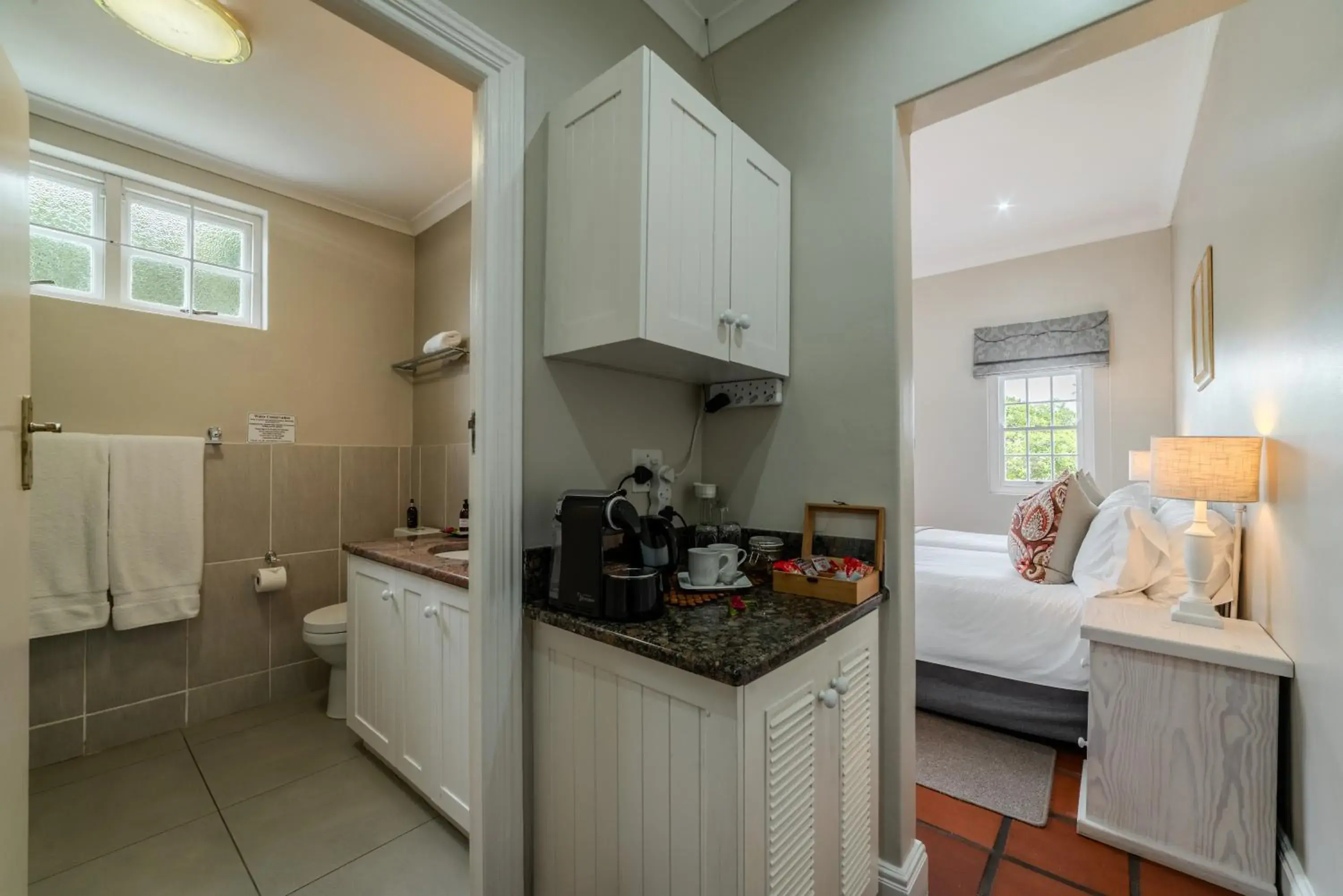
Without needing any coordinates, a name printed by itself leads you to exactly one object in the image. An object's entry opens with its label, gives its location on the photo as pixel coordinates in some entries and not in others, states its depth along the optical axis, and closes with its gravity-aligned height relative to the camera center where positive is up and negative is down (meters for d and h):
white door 0.91 -0.11
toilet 2.26 -0.81
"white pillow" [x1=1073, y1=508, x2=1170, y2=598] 2.02 -0.41
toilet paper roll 2.48 -0.61
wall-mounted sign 2.56 +0.11
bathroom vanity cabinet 1.60 -0.77
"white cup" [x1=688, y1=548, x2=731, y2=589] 1.32 -0.29
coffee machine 1.08 -0.24
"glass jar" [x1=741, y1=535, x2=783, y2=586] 1.55 -0.31
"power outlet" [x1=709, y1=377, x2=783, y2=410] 1.58 +0.18
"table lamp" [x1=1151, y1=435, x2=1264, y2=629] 1.64 -0.09
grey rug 1.84 -1.21
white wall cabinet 1.09 +0.50
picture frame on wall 2.49 +0.65
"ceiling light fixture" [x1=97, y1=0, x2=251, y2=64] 1.53 +1.30
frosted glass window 2.15 +0.91
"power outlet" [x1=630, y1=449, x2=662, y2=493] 1.51 -0.03
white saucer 1.31 -0.34
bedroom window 4.20 +0.19
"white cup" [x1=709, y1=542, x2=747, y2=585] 1.35 -0.28
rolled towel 2.66 +0.55
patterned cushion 2.37 -0.37
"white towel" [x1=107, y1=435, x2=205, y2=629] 2.16 -0.33
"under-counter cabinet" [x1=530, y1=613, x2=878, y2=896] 0.90 -0.62
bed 2.07 -0.82
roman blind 4.00 +0.84
